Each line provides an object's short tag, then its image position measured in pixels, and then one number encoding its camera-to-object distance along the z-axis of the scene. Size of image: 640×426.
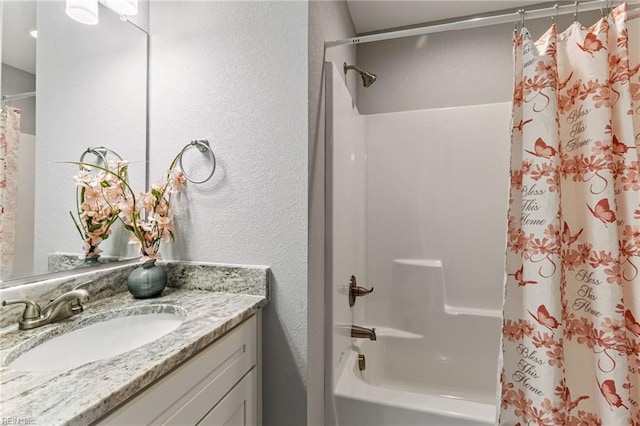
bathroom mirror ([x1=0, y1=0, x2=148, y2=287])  0.90
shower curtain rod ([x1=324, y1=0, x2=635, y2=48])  0.96
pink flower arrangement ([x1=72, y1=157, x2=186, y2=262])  1.06
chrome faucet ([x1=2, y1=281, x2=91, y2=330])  0.81
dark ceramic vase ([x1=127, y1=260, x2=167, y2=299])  1.04
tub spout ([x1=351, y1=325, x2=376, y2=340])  1.61
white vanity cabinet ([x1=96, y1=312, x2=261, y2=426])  0.61
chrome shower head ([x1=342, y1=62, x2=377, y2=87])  1.53
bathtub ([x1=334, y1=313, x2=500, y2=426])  1.84
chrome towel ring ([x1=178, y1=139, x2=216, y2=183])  1.16
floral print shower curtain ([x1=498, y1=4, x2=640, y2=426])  0.88
